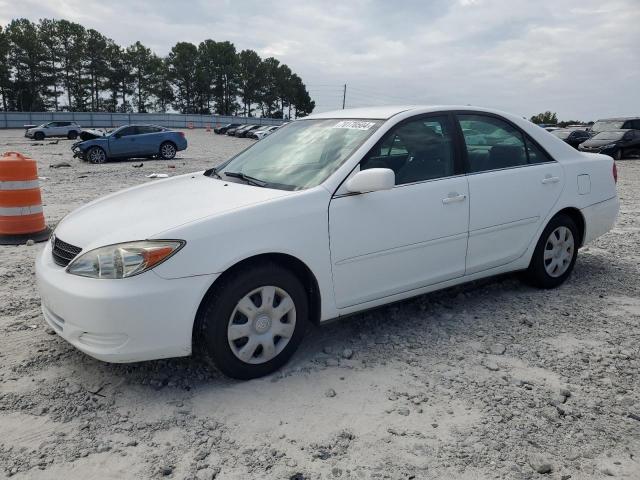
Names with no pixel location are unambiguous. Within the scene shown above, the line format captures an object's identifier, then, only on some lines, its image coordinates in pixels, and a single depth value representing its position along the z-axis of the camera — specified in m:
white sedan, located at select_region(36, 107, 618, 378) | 2.87
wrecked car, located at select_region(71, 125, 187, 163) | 17.94
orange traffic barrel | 6.23
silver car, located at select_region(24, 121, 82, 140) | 35.12
